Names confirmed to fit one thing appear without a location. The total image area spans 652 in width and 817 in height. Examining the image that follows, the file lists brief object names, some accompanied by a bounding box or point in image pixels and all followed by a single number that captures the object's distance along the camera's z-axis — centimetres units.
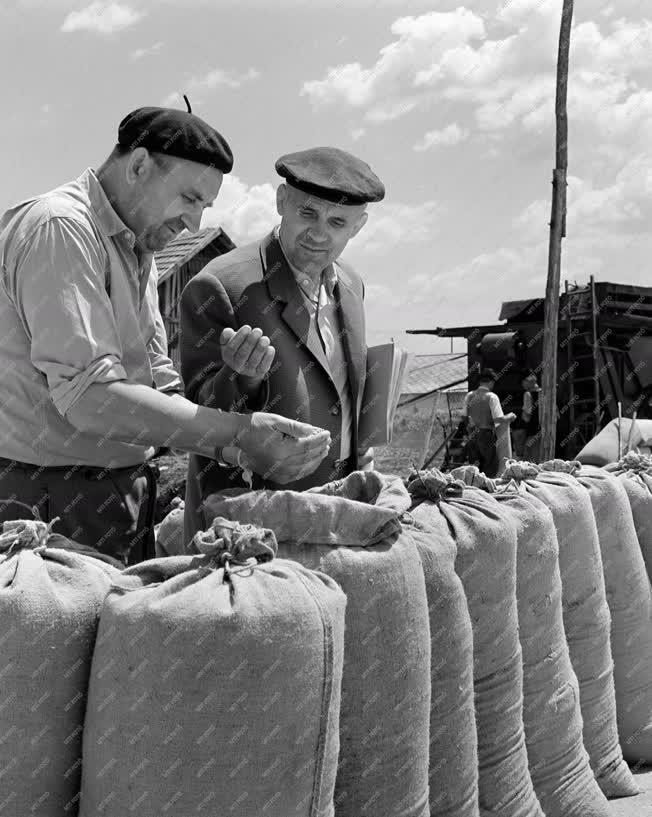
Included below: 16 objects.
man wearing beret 194
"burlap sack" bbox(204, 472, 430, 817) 186
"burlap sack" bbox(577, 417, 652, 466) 488
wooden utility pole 1096
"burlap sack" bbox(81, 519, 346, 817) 150
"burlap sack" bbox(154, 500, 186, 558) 320
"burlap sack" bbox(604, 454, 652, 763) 322
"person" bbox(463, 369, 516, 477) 1127
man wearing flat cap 257
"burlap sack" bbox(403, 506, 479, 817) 210
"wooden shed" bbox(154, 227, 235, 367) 1318
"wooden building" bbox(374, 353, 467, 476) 1686
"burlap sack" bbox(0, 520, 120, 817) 152
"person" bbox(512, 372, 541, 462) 1427
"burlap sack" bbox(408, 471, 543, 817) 232
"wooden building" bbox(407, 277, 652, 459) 1443
